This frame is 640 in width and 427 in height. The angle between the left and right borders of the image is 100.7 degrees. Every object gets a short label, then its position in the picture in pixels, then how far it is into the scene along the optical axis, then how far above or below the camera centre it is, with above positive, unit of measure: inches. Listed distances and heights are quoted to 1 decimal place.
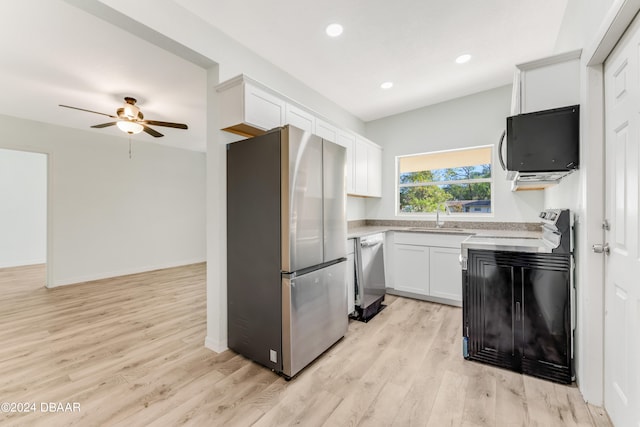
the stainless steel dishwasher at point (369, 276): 114.5 -28.9
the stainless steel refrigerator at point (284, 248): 74.9 -10.9
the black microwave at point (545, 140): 66.6 +18.8
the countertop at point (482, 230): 114.0 -9.1
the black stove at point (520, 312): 71.0 -28.3
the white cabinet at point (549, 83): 67.4 +34.2
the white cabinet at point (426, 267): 128.2 -27.6
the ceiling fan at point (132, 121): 132.8 +46.8
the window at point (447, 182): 145.8 +18.4
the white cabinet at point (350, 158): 139.2 +29.4
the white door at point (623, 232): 47.2 -3.9
